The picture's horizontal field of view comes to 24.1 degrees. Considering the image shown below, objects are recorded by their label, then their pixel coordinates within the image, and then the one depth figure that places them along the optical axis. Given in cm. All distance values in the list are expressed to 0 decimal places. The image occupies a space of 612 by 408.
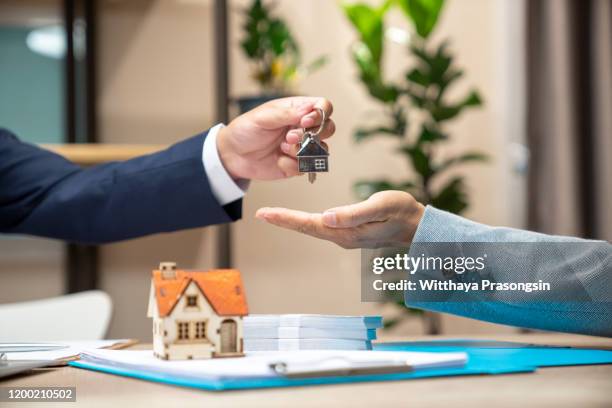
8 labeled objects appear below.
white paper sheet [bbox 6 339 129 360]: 131
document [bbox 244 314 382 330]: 131
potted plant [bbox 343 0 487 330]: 296
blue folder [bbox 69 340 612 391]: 112
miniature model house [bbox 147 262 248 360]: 120
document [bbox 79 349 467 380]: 112
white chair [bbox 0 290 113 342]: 178
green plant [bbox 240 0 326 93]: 287
